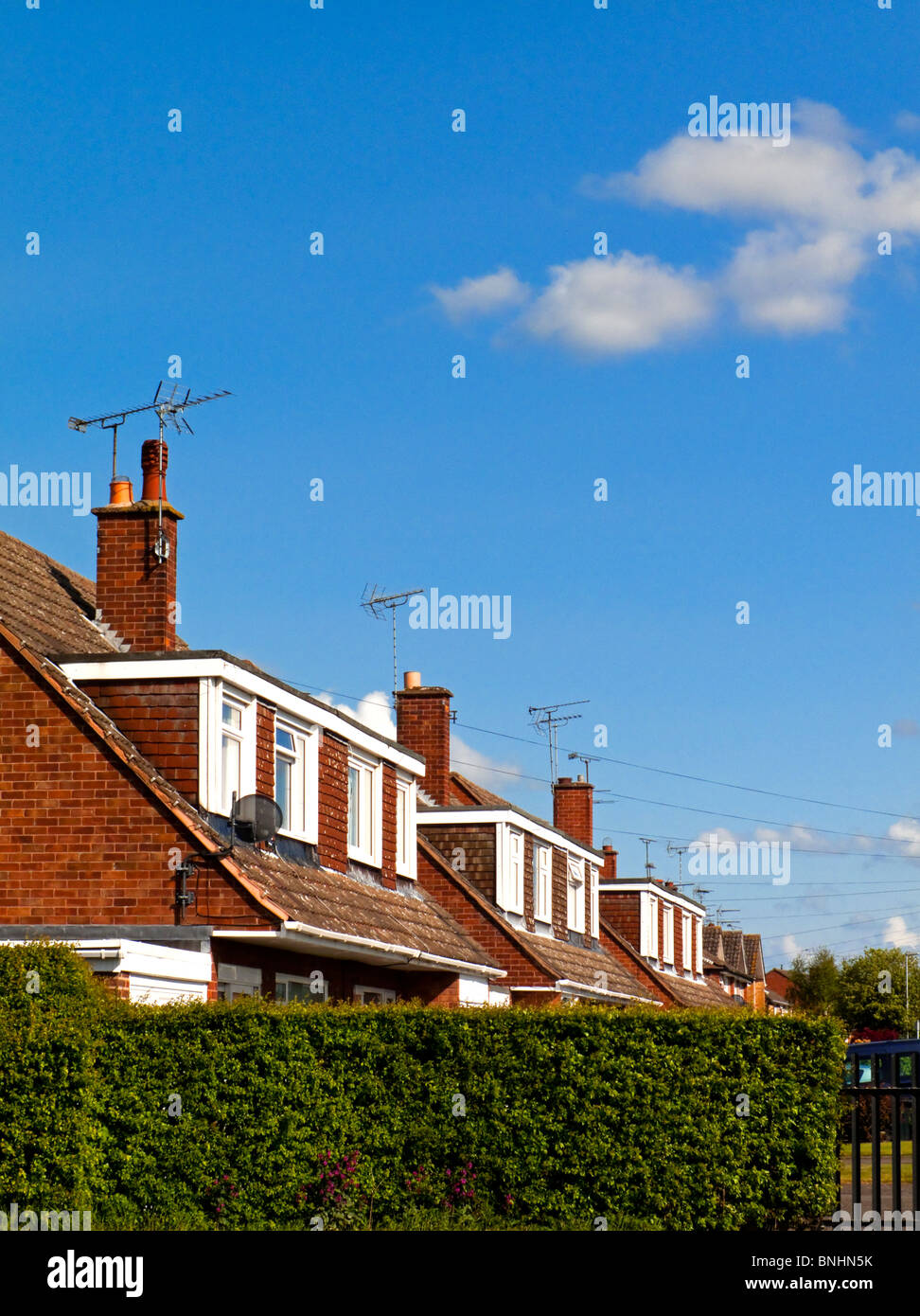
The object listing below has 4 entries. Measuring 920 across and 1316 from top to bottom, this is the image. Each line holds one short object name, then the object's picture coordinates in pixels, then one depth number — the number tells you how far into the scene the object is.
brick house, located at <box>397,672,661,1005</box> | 31.69
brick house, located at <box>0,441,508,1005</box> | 18.48
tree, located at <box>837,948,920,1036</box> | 101.02
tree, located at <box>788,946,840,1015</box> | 112.06
